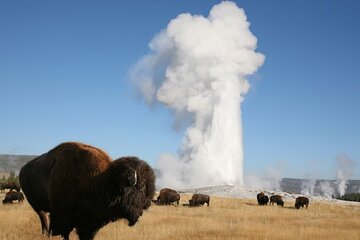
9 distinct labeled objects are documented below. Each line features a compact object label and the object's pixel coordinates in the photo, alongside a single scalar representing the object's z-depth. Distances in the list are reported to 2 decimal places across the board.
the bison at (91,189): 7.32
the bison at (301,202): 40.64
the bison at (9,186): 45.71
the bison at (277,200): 44.43
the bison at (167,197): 35.38
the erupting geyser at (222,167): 113.57
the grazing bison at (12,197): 28.30
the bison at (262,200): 43.62
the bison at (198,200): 36.10
